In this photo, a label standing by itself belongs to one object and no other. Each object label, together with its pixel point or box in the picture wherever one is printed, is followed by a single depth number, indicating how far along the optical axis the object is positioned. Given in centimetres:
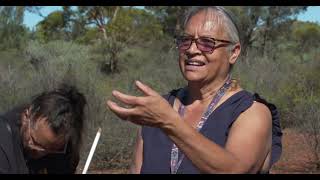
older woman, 194
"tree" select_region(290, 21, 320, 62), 2609
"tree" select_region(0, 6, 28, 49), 1697
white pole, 260
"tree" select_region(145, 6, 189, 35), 2846
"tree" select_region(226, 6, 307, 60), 2400
